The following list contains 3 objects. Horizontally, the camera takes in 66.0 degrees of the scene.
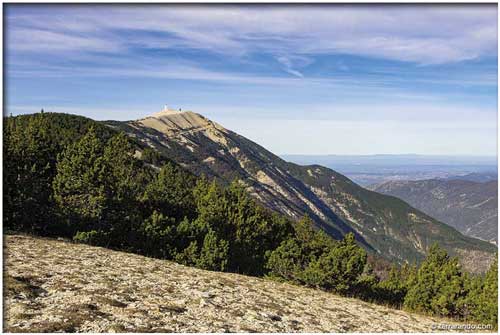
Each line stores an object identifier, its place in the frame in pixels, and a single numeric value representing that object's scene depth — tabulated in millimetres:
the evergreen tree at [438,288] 34375
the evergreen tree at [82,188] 35344
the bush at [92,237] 32781
